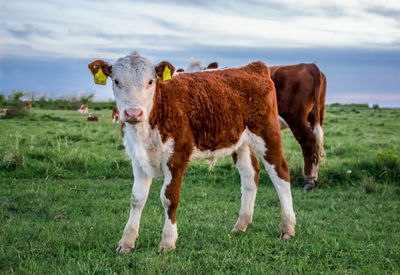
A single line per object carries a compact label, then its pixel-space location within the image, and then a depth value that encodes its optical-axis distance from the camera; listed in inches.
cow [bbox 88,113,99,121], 970.7
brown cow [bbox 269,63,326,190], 366.9
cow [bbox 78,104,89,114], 1284.4
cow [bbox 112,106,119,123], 959.2
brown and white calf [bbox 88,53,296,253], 193.9
